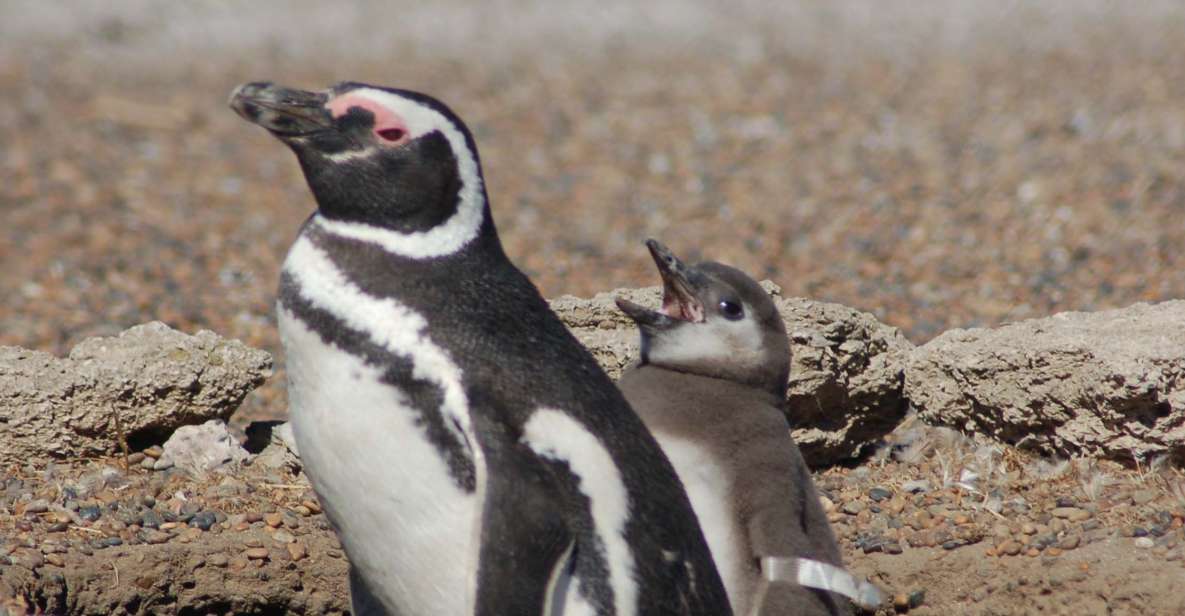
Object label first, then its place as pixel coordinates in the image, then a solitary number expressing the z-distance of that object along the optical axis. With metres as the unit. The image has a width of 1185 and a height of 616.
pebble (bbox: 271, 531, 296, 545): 9.21
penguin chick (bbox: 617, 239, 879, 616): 8.21
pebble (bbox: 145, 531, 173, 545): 9.03
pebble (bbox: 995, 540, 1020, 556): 9.12
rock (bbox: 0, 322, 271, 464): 9.80
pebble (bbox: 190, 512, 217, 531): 9.26
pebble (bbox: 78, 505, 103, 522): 9.17
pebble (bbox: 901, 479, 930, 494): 10.04
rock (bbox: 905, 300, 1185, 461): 9.54
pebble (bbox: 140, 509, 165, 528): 9.20
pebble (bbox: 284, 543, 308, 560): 9.16
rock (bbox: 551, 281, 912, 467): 10.25
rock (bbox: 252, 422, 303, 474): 10.07
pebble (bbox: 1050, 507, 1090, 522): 9.33
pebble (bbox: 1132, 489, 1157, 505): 9.38
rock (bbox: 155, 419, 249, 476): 9.95
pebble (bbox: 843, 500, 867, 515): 9.89
